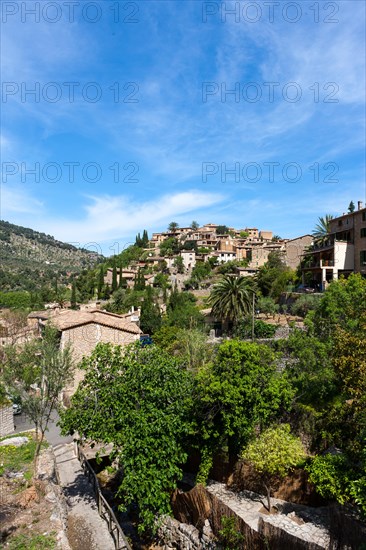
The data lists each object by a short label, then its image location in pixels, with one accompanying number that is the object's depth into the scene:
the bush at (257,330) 32.72
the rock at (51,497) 12.92
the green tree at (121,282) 78.64
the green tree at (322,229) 45.84
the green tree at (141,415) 12.84
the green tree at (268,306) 38.69
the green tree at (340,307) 19.20
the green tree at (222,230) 122.11
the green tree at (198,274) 76.06
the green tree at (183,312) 44.08
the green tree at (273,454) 12.95
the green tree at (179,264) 85.44
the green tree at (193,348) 27.45
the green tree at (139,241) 114.65
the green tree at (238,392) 13.23
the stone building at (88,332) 29.77
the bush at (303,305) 34.10
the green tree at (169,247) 101.36
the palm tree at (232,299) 36.32
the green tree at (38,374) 15.88
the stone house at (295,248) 59.97
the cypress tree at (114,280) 75.89
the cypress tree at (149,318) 49.97
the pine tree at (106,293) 76.44
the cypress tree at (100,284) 76.81
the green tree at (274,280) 46.81
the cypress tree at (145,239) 114.54
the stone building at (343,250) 35.78
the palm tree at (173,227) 118.70
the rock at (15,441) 18.66
